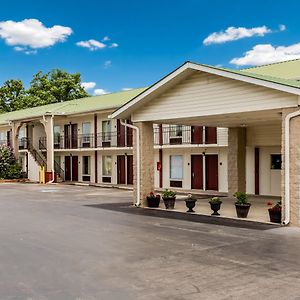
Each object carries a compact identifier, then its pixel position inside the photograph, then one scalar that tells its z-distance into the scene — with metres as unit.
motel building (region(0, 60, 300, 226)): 13.04
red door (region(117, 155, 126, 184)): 31.26
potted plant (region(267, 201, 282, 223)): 12.85
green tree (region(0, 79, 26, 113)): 63.78
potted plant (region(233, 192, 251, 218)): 13.79
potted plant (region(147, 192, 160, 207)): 16.89
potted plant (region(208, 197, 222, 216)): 14.67
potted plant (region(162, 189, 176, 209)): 16.33
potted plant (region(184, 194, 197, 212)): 15.56
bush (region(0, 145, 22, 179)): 37.14
